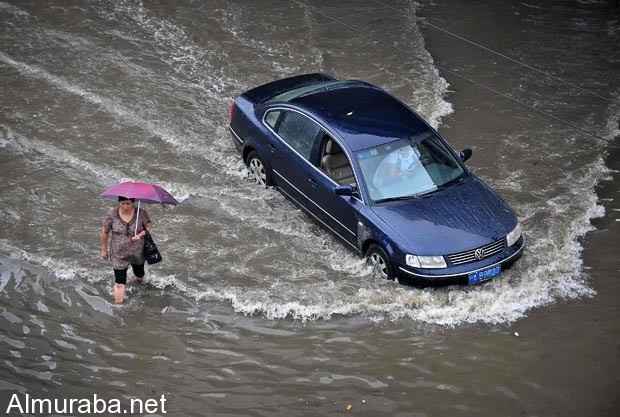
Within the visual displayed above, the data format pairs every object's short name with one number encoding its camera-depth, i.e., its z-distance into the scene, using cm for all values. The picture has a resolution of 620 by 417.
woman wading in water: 1708
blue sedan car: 1780
